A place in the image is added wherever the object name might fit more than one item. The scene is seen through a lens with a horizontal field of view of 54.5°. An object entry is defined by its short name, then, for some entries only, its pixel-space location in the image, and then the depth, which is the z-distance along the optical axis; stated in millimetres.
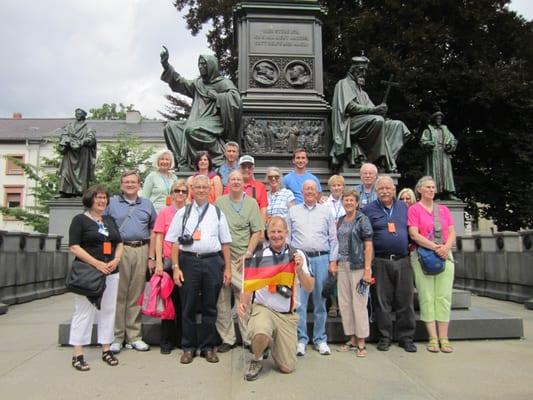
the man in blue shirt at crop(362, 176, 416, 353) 5348
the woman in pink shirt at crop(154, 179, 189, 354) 5121
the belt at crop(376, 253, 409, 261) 5398
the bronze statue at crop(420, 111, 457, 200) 16453
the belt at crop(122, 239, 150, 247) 5340
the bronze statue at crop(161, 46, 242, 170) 8711
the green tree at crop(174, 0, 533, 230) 20094
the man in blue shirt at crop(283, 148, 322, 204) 6711
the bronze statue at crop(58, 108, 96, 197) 15391
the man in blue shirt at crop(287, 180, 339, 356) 5156
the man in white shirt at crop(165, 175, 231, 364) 4875
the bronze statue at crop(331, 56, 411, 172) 8961
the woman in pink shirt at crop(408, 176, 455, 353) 5301
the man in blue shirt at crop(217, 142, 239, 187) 6613
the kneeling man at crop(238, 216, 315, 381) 4383
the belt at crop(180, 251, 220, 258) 4902
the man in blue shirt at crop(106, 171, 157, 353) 5301
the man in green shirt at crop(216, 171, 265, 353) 5113
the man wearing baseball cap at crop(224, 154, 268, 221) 5914
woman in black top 4699
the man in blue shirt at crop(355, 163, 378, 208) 5953
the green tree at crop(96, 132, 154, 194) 31703
